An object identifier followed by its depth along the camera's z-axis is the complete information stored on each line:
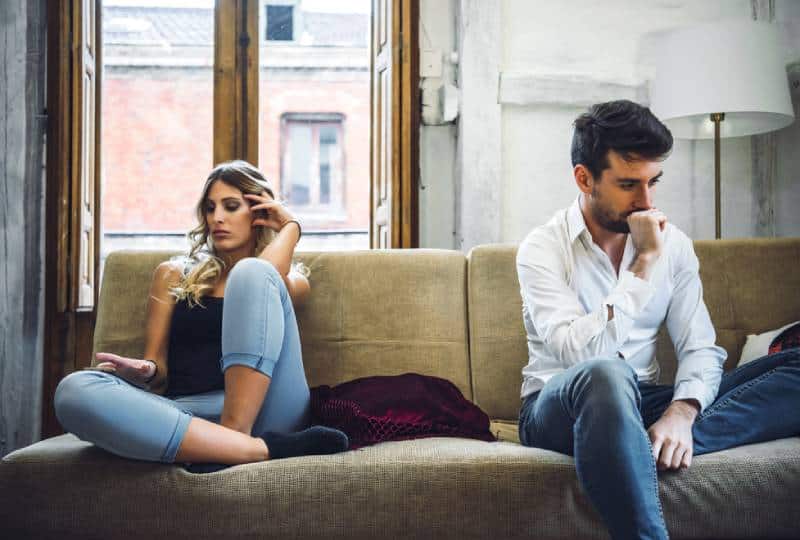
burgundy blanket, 1.70
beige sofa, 1.44
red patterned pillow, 1.93
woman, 1.46
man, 1.33
